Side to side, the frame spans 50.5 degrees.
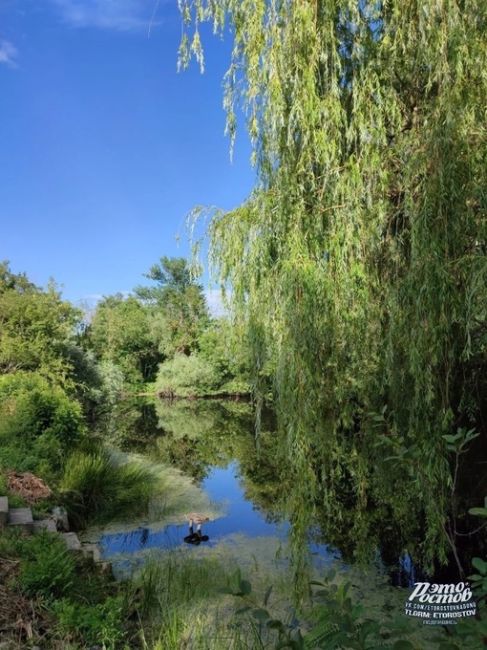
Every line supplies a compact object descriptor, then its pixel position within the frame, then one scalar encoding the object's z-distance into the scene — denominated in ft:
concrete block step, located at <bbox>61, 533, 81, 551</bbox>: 15.05
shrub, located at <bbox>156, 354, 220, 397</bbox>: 94.73
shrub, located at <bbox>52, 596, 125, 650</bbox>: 9.76
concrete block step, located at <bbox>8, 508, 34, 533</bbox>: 15.17
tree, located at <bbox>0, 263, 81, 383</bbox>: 44.55
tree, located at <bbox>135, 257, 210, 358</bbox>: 109.09
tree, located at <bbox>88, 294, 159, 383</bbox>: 104.94
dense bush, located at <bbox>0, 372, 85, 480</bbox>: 24.37
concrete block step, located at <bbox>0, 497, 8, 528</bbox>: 14.93
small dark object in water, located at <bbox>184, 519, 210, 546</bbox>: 21.34
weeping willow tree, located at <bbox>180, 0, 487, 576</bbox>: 10.43
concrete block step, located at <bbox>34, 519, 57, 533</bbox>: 15.41
